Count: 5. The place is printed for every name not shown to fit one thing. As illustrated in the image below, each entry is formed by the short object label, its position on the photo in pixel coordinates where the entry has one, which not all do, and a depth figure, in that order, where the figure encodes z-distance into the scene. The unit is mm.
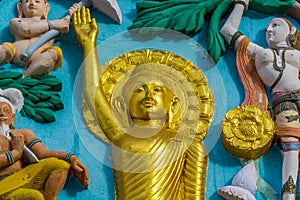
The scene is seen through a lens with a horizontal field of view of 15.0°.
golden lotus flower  7775
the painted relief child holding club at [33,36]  8161
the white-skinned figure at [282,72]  7735
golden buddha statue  7487
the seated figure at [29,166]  7101
